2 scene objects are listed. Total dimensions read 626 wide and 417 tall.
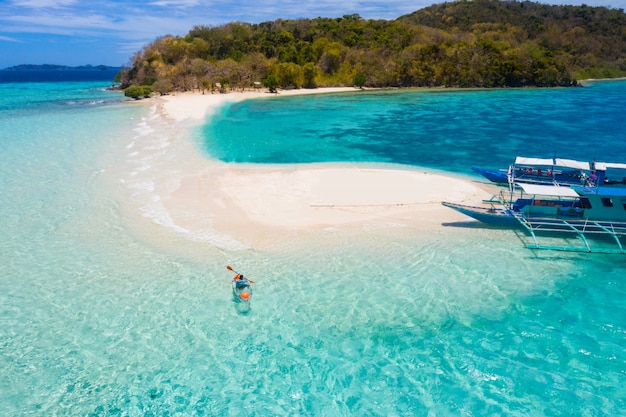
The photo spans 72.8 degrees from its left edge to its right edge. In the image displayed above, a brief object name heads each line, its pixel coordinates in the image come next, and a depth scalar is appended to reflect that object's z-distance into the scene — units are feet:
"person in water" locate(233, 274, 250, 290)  42.91
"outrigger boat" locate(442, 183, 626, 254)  54.24
